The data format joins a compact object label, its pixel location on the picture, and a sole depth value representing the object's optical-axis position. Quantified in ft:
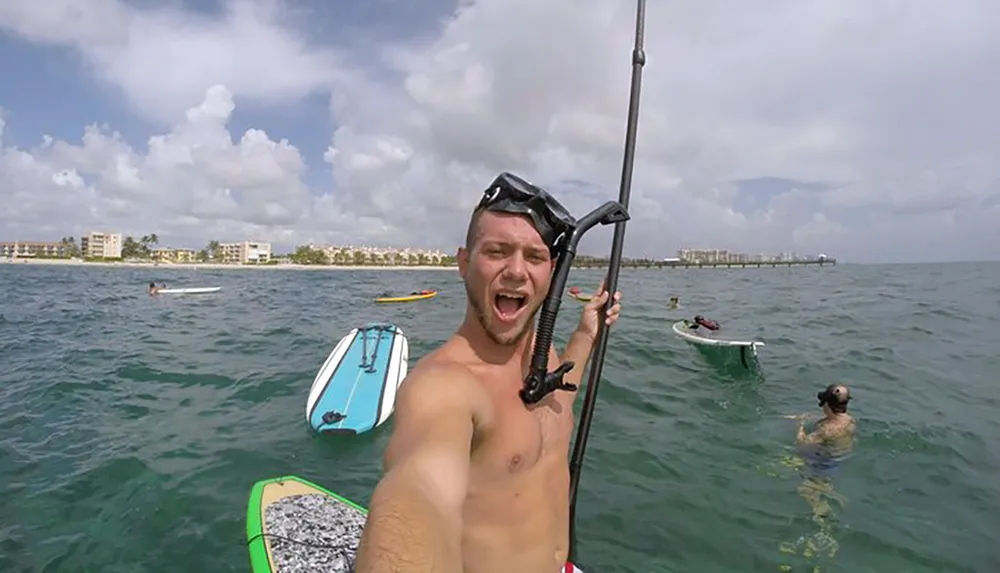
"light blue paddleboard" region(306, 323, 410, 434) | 33.01
